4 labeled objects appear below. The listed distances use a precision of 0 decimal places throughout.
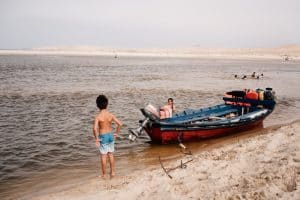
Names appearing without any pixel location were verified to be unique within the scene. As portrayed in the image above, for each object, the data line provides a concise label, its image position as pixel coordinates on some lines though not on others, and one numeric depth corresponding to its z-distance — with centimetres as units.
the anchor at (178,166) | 720
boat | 1150
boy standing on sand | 725
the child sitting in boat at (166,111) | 1226
